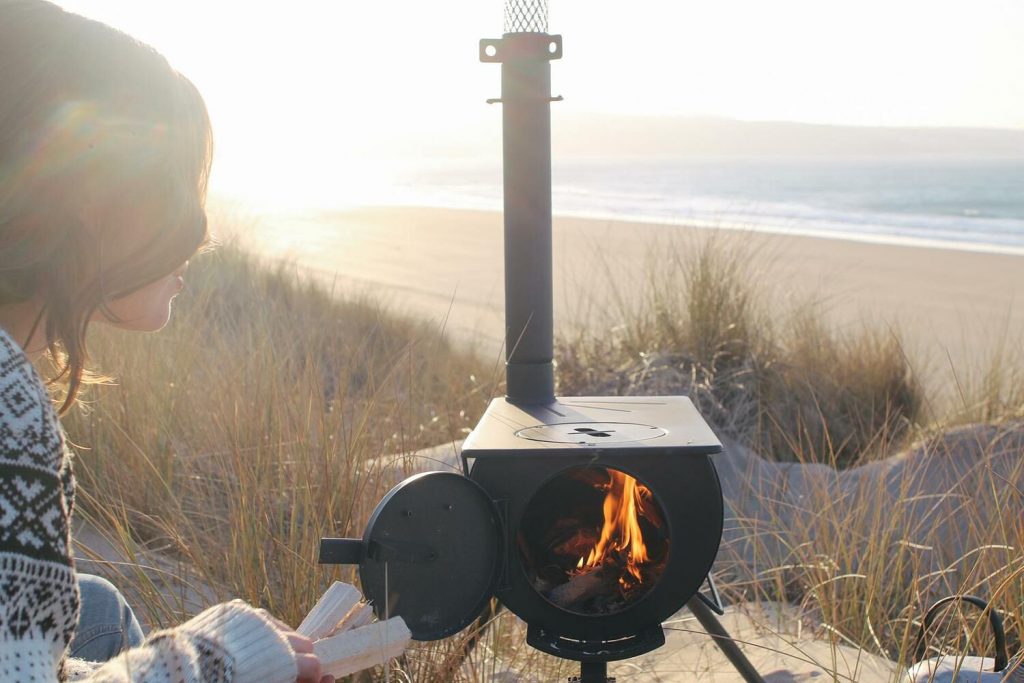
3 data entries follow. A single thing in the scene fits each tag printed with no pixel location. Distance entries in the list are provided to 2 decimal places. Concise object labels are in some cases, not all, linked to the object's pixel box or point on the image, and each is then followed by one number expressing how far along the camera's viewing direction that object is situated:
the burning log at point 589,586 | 1.68
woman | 0.97
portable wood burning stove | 1.47
